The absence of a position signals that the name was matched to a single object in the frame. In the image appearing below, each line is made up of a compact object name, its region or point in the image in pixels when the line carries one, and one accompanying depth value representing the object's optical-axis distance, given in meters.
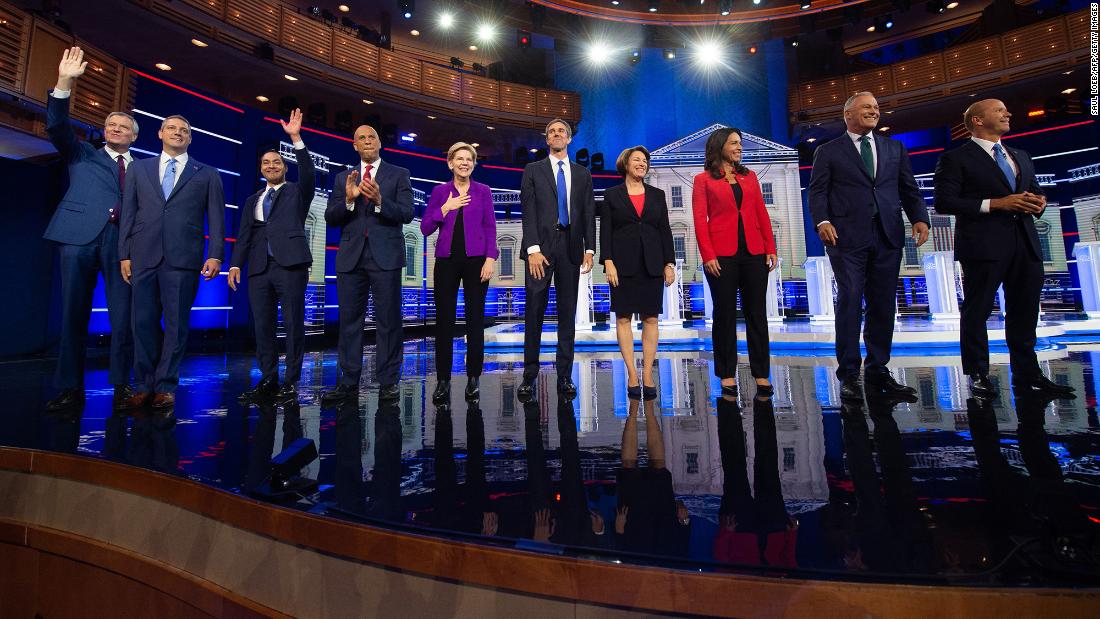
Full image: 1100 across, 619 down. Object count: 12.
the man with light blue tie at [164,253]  2.48
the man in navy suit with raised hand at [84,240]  2.53
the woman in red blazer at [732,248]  2.54
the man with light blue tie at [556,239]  2.68
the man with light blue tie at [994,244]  2.41
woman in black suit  2.65
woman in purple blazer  2.64
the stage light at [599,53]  13.16
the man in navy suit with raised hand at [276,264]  2.82
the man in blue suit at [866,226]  2.44
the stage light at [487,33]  12.27
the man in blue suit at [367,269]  2.60
